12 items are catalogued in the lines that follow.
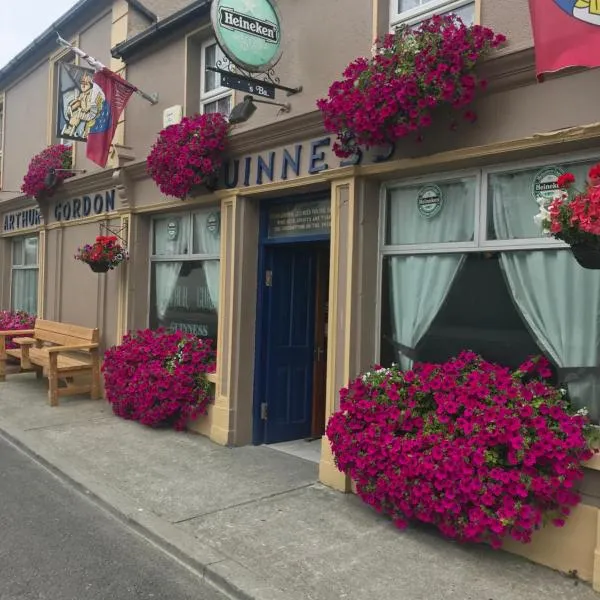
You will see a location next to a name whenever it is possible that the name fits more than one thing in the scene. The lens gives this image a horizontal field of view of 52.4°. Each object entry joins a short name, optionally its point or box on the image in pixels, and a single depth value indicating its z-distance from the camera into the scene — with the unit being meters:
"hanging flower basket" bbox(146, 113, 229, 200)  6.67
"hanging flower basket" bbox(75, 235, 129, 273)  8.24
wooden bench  8.54
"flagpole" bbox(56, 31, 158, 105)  7.87
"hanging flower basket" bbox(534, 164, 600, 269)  3.18
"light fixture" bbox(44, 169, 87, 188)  10.12
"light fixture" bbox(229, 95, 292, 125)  6.03
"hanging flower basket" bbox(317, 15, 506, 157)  4.29
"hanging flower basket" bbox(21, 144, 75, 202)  10.15
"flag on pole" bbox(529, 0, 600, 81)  3.49
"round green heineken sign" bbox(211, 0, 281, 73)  5.38
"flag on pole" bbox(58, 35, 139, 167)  8.02
